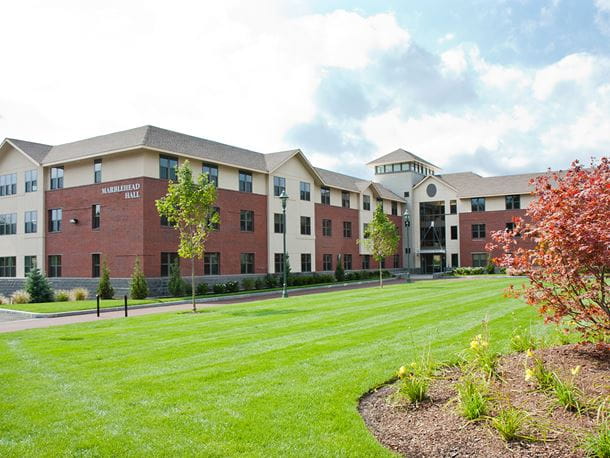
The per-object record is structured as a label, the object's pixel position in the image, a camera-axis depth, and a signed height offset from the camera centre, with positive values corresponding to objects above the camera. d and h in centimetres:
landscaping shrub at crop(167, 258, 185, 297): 3056 -158
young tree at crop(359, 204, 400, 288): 3806 +107
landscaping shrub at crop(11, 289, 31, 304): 2939 -216
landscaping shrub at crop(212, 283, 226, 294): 3376 -215
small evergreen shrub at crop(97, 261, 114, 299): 3033 -167
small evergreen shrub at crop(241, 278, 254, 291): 3628 -205
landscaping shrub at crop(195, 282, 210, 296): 3259 -209
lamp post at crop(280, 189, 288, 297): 2706 +260
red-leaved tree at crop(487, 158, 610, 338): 684 +1
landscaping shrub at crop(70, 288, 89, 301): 3016 -211
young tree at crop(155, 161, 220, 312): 2177 +217
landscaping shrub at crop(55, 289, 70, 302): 3033 -220
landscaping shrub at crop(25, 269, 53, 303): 2997 -164
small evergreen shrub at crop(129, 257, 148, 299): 2934 -163
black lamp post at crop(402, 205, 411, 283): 6221 +83
